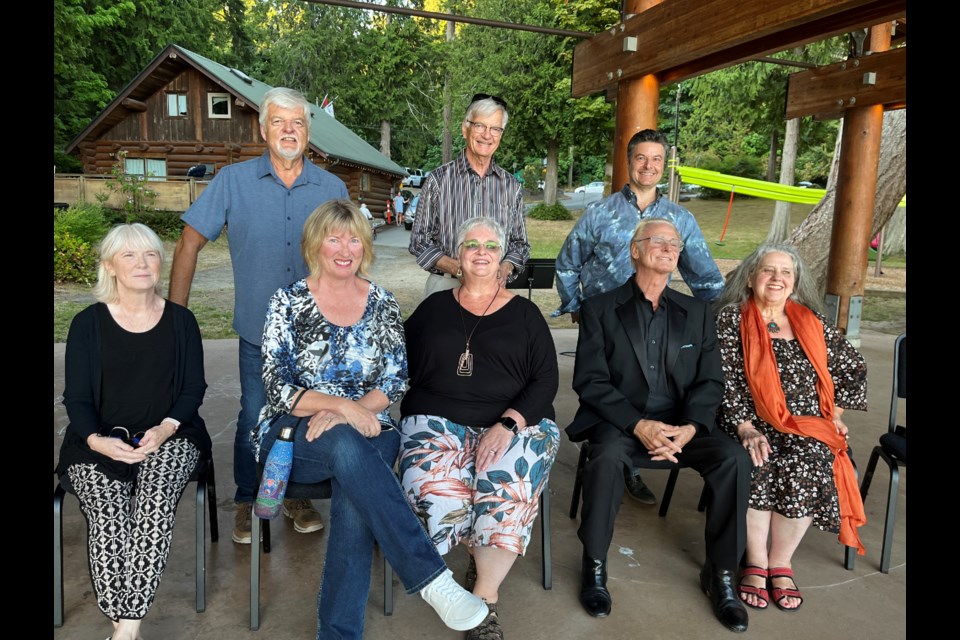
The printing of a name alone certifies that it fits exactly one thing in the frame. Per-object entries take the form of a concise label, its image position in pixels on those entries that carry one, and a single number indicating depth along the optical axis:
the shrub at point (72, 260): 9.91
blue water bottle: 2.21
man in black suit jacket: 2.54
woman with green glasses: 2.34
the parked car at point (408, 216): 24.64
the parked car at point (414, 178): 39.77
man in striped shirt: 3.26
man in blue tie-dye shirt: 3.23
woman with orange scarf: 2.59
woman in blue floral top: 2.15
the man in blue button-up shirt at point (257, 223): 2.74
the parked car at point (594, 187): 41.25
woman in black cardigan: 2.10
